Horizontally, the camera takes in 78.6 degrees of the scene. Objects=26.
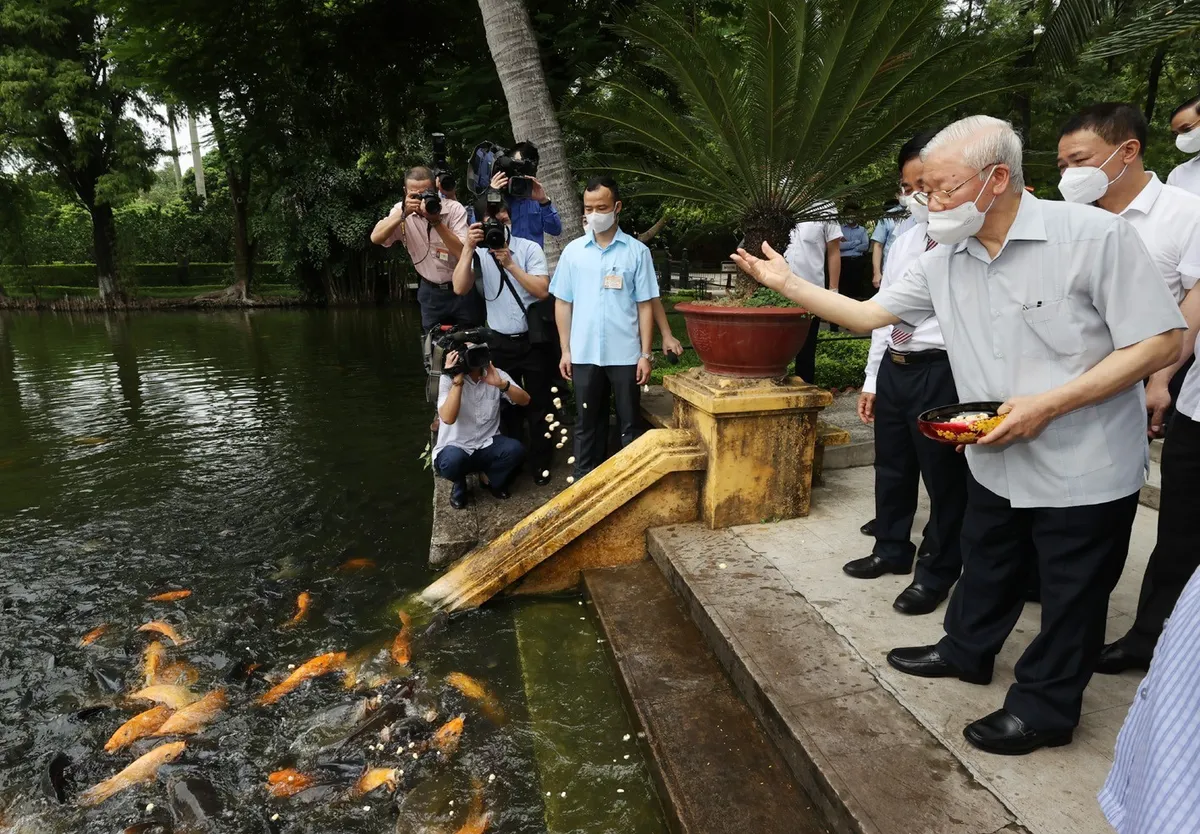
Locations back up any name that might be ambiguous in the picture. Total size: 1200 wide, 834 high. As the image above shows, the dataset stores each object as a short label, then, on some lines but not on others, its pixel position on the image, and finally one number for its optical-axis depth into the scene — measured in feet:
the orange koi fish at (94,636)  12.92
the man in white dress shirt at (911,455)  10.20
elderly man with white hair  6.47
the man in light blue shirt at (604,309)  14.64
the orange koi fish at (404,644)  11.77
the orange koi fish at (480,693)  10.23
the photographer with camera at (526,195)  15.71
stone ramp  13.05
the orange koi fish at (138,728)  10.04
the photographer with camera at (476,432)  15.84
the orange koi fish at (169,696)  10.97
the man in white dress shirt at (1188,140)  9.90
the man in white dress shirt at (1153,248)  8.14
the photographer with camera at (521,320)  16.46
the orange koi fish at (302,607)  13.33
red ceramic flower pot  12.18
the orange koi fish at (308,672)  11.03
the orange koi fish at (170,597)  14.39
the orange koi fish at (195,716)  10.26
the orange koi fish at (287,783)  9.06
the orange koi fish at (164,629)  12.89
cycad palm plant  13.82
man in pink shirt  15.29
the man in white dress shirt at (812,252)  19.49
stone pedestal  12.48
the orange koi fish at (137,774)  9.15
